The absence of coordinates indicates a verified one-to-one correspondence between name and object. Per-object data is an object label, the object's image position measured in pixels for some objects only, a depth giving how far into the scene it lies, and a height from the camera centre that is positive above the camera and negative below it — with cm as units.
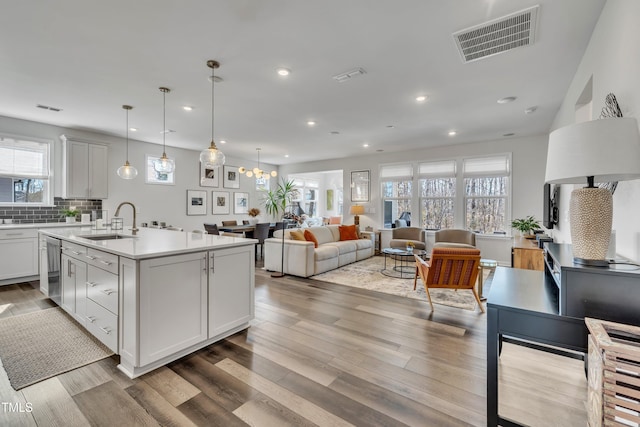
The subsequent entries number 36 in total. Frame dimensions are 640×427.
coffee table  515 -126
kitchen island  216 -76
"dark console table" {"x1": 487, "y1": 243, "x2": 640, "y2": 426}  119 -49
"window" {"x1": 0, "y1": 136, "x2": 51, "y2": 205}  484 +57
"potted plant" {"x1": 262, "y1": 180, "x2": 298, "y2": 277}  939 +23
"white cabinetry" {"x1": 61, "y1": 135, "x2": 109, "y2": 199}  525 +68
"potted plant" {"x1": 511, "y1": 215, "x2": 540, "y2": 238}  547 -31
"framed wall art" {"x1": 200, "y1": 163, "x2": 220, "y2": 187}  783 +83
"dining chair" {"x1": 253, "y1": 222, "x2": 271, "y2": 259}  676 -59
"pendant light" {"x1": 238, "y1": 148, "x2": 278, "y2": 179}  715 +87
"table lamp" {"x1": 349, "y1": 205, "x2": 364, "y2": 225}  805 -8
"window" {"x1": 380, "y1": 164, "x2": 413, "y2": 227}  766 +51
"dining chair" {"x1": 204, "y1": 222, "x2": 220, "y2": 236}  636 -51
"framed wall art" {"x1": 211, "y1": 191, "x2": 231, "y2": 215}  814 +10
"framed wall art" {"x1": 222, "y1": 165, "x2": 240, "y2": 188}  844 +89
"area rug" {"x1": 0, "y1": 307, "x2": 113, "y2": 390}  221 -130
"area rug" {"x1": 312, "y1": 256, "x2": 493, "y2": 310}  394 -127
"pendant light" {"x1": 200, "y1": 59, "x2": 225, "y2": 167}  340 +60
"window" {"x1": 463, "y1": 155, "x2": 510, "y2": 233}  643 +39
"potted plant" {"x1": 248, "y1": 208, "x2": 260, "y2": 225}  874 -20
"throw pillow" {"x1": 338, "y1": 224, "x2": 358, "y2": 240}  709 -61
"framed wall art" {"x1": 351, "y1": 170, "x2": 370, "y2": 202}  835 +67
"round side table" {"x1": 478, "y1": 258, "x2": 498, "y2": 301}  386 -89
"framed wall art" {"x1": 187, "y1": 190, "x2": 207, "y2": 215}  753 +11
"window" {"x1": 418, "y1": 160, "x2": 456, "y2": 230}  703 +39
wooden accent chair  337 -73
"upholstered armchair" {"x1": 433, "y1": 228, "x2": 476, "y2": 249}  621 -65
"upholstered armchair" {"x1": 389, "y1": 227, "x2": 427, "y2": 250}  666 -71
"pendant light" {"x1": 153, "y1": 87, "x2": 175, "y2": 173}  394 +58
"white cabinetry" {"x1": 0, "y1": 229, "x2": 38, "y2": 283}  443 -81
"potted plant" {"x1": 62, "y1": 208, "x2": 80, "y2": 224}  536 -20
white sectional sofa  518 -92
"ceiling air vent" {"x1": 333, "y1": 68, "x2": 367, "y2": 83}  314 +152
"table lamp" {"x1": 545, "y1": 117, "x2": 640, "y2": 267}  123 +20
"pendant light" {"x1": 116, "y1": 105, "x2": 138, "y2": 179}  427 +52
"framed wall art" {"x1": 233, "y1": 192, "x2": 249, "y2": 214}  871 +11
